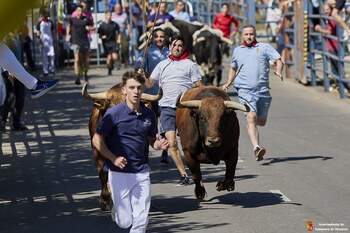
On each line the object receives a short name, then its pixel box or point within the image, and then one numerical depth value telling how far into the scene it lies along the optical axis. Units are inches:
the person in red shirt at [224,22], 1743.7
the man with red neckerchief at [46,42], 1893.7
